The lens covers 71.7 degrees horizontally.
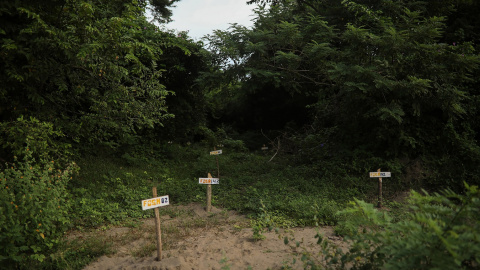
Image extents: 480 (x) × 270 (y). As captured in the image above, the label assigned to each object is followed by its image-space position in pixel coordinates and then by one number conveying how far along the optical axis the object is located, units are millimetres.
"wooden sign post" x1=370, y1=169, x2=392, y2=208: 7781
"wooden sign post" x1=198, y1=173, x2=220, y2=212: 7359
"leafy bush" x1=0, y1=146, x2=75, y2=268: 4617
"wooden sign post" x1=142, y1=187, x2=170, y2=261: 4926
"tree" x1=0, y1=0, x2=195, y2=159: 6445
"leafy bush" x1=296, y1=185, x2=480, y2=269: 2703
